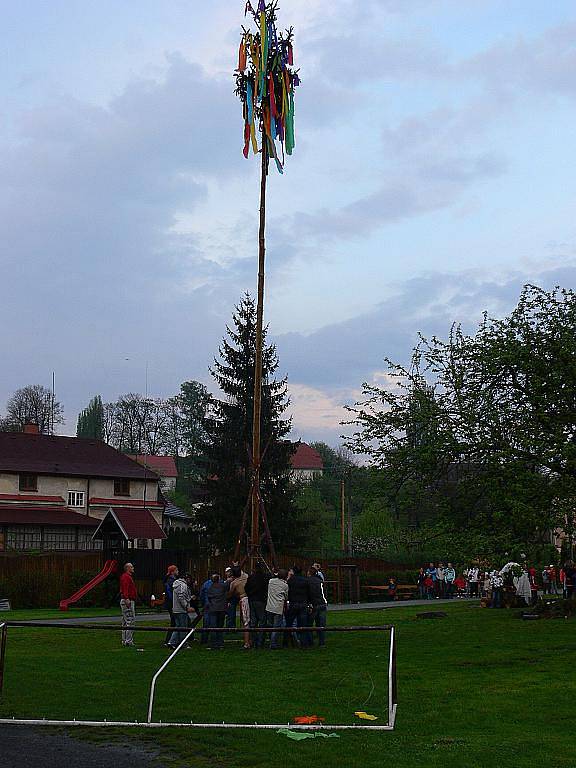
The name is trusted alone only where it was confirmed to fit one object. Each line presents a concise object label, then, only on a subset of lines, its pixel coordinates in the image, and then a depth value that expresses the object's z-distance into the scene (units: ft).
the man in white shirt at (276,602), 76.43
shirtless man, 76.43
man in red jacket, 78.74
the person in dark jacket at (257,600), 76.79
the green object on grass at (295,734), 38.01
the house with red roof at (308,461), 499.51
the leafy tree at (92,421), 405.18
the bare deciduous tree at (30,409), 368.07
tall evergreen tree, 191.83
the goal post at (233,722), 39.81
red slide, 133.80
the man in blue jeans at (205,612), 76.74
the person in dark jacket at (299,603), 75.97
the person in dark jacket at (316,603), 77.51
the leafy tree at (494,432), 82.53
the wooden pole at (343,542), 259.47
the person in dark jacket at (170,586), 79.19
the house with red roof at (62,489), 192.75
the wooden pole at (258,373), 83.41
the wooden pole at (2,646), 43.74
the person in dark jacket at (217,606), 76.28
